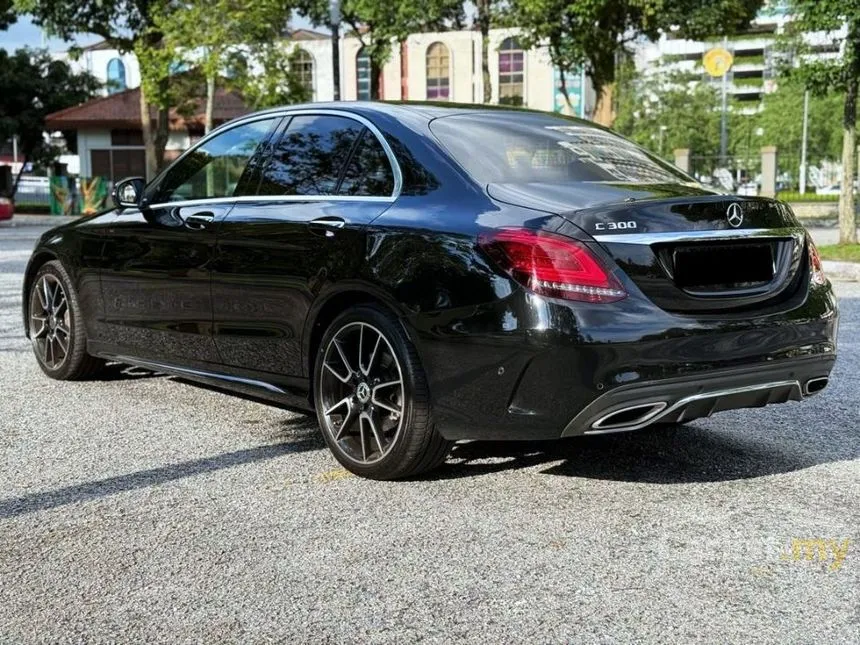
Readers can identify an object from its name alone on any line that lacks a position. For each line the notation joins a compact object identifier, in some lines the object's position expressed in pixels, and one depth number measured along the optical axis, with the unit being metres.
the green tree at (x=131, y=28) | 36.03
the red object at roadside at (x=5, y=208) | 31.95
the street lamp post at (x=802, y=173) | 42.38
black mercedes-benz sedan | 4.13
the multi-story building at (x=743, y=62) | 125.19
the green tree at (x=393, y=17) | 32.38
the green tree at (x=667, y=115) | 70.00
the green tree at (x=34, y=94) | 53.47
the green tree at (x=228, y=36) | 32.62
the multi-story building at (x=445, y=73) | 77.69
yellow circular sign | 32.50
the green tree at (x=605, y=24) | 29.47
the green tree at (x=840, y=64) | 18.11
